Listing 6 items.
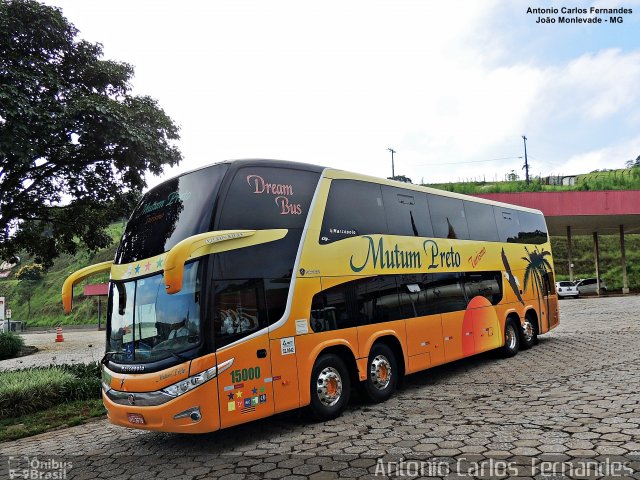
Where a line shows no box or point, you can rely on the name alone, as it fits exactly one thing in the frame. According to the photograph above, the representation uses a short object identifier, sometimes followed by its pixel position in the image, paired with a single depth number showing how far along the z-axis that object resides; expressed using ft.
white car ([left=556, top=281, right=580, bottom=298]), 116.32
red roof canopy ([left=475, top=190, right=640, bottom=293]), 92.02
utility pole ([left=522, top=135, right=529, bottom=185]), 205.67
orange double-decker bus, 18.56
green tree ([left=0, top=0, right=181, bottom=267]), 37.88
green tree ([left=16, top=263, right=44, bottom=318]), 246.53
